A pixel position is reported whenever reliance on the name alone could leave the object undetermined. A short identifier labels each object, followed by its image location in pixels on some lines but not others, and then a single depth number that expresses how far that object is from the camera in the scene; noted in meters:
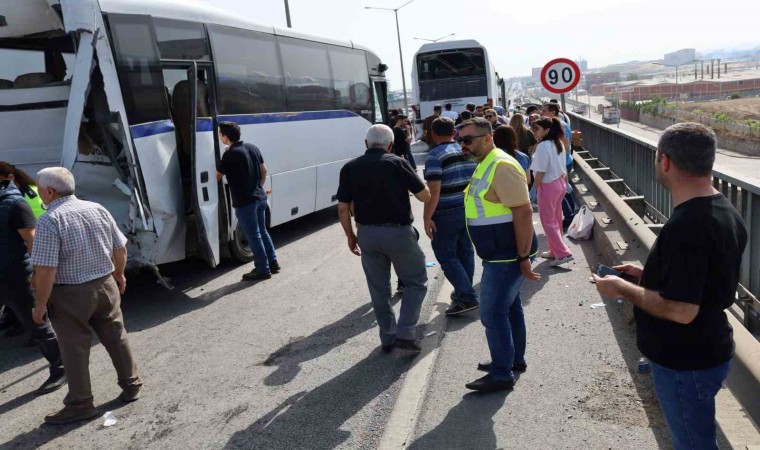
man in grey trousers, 5.56
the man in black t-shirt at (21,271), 5.42
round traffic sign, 13.08
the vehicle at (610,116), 65.03
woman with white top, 7.95
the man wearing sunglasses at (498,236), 4.55
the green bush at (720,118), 56.54
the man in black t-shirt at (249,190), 8.23
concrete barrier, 3.43
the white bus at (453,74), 26.27
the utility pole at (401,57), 52.53
